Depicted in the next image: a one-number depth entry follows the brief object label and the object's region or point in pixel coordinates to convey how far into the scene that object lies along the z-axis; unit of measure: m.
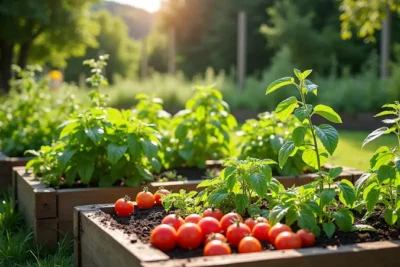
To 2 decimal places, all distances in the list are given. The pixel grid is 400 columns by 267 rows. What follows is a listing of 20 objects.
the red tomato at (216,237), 2.55
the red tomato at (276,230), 2.64
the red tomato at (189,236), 2.61
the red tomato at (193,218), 2.89
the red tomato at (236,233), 2.64
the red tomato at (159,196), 3.52
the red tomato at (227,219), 2.85
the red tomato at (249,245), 2.49
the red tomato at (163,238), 2.58
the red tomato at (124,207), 3.27
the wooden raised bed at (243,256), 2.32
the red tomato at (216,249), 2.43
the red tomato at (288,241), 2.52
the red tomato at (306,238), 2.61
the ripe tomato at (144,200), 3.42
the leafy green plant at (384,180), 2.84
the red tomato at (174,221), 2.82
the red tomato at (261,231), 2.72
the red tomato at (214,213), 2.99
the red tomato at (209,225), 2.72
